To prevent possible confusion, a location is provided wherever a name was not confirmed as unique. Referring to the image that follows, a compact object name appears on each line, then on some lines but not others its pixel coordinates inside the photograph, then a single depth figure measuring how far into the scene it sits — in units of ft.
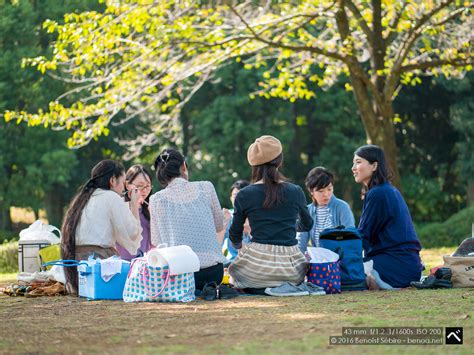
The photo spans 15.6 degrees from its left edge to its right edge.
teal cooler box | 50.99
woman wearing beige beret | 50.42
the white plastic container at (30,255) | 62.36
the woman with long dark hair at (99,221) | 53.52
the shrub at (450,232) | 125.11
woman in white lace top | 51.04
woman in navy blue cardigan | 53.18
